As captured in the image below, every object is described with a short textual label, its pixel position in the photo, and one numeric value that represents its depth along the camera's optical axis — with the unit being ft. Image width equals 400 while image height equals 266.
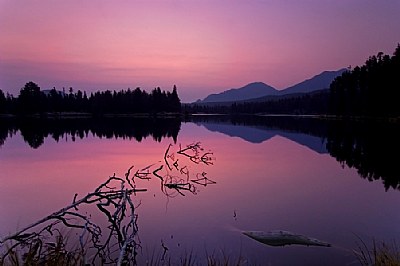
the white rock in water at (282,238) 31.94
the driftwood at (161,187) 19.40
